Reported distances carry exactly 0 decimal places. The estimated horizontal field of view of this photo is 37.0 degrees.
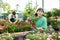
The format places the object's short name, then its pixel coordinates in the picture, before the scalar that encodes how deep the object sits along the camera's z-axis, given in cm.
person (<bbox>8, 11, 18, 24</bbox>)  272
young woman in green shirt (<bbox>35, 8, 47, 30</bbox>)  169
